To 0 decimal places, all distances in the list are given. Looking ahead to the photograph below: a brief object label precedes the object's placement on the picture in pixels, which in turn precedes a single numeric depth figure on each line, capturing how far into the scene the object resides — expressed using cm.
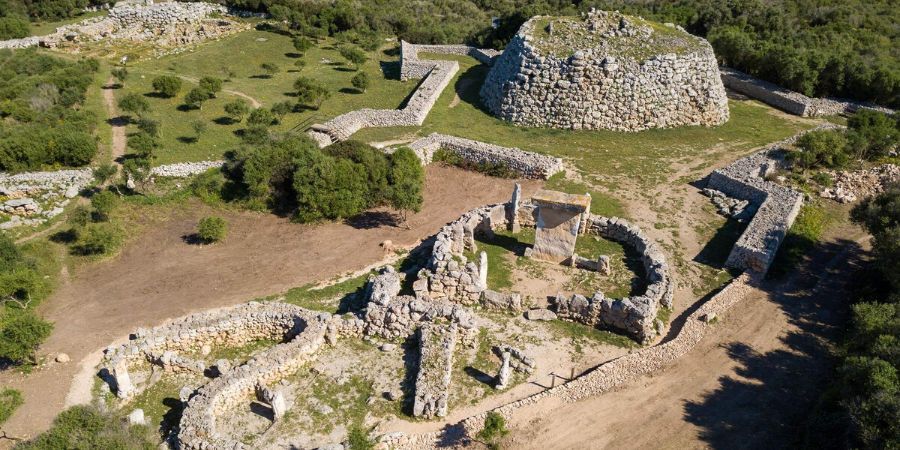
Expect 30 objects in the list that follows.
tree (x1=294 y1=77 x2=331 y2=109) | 4338
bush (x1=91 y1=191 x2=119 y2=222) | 2822
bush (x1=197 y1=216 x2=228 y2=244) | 2725
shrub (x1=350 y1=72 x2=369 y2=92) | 4691
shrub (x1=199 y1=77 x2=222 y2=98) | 4359
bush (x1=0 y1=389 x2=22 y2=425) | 1795
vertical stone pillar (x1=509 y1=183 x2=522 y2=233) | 2797
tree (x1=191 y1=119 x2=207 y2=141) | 3716
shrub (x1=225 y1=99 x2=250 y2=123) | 3953
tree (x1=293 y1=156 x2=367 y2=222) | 2952
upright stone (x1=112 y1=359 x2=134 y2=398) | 1898
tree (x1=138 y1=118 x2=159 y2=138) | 3591
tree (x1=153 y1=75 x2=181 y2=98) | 4325
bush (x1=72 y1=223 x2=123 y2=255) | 2597
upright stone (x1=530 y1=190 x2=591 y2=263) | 2503
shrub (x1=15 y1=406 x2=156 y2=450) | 1521
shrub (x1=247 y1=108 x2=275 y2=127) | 3872
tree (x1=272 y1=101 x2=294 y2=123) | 4050
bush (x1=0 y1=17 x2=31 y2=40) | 5666
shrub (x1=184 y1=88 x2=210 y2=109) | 4178
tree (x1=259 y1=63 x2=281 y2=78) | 5087
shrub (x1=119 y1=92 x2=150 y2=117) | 3856
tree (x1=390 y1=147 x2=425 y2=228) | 2894
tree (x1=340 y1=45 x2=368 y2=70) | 5197
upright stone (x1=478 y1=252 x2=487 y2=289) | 2407
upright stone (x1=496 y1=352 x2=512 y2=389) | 1938
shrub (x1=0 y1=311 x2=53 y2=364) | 1914
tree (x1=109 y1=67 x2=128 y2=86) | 4519
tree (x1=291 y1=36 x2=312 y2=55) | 5602
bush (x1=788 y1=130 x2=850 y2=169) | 3462
